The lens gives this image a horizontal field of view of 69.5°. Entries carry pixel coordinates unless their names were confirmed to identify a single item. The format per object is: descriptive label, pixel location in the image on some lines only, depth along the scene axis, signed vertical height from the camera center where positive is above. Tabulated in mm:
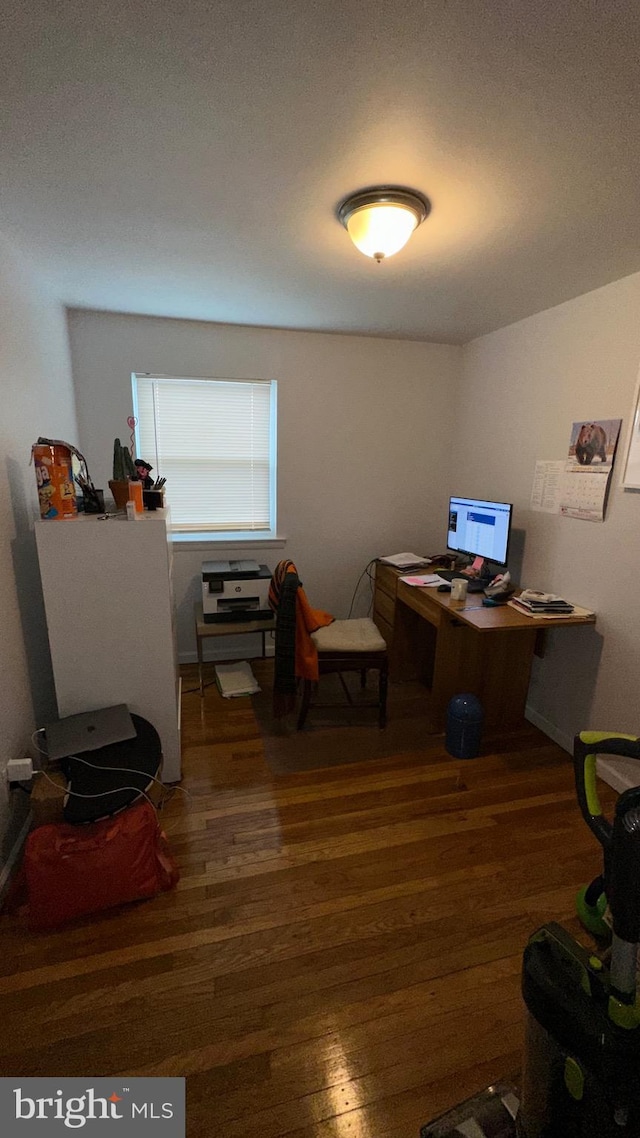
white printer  2982 -837
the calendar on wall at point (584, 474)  2227 -23
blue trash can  2412 -1328
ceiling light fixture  1495 +818
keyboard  2713 -687
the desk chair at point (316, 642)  2436 -988
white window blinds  3133 +92
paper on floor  3003 -1445
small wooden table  2955 -1056
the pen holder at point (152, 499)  2287 -191
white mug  2523 -658
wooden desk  2504 -1043
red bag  1497 -1330
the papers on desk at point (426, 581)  2789 -692
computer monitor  2715 -375
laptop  1756 -1060
